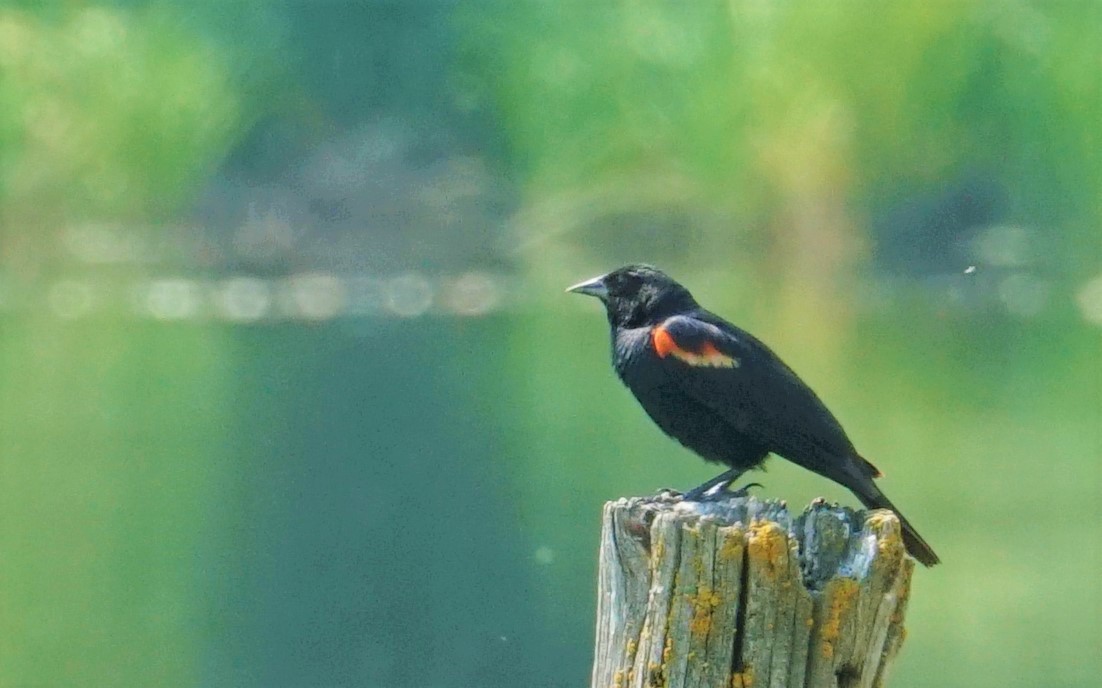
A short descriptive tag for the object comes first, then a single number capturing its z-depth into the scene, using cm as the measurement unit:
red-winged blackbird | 926
